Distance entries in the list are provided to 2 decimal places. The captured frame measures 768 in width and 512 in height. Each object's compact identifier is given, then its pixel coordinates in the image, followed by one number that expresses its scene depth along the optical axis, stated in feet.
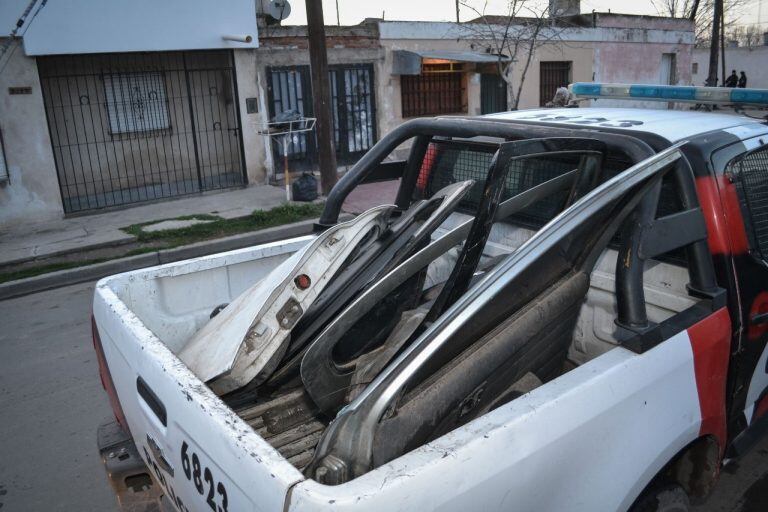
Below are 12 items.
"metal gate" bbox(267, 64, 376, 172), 41.42
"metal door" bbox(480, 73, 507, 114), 53.36
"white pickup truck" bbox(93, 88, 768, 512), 5.44
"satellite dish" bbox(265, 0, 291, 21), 39.45
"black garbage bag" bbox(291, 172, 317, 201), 34.55
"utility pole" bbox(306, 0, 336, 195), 32.78
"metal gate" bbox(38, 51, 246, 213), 38.45
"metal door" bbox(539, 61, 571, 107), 58.49
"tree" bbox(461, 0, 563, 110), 49.44
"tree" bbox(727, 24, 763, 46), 164.43
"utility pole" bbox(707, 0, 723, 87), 60.54
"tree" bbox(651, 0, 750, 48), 102.71
